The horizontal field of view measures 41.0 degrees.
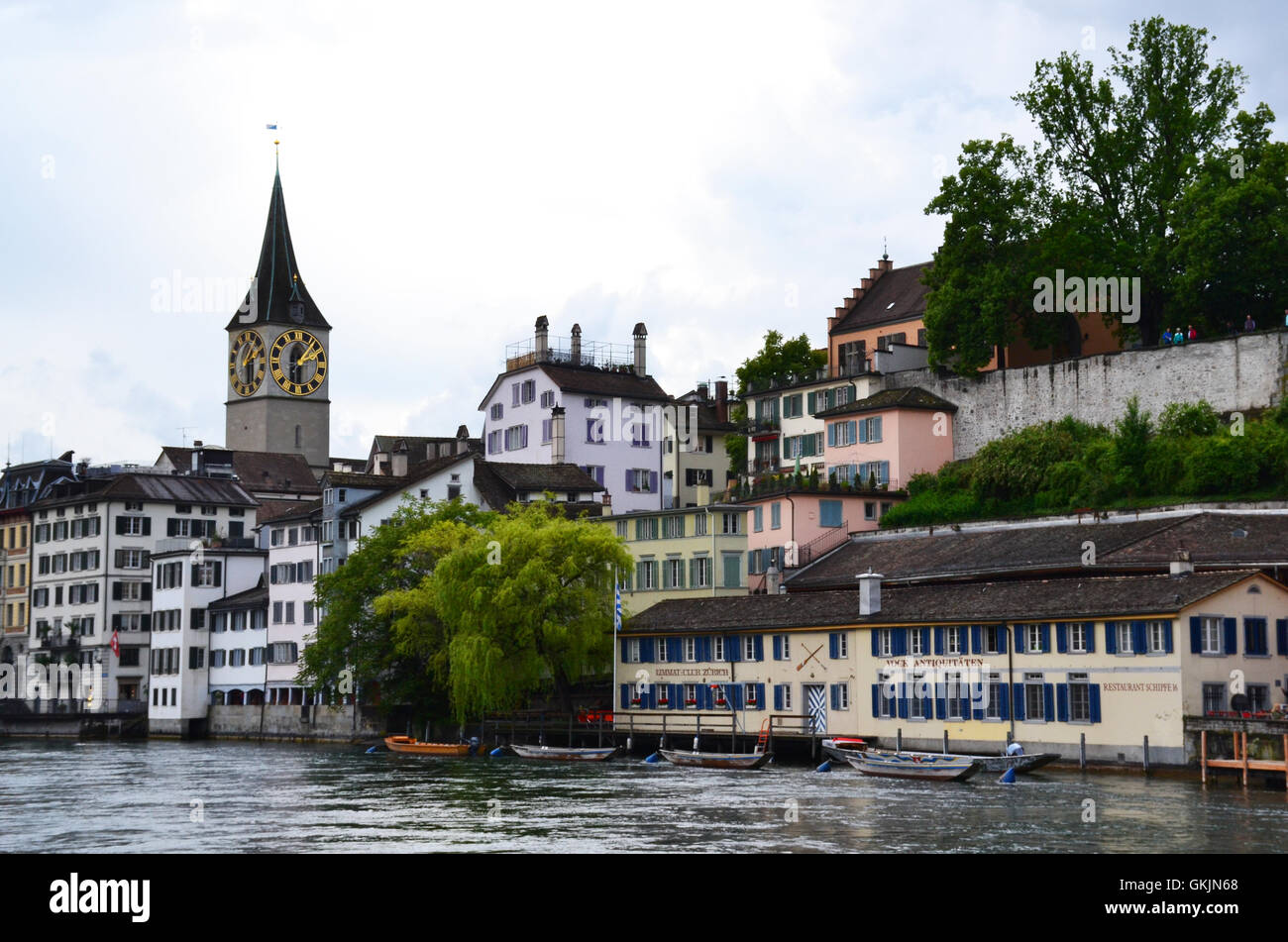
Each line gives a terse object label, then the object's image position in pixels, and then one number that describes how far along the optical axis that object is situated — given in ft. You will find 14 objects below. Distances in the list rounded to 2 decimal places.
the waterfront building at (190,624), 374.84
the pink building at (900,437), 299.38
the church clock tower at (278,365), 569.64
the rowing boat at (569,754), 236.22
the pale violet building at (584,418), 371.15
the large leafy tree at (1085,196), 285.84
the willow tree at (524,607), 261.65
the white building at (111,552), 411.75
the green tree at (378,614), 294.25
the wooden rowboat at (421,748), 261.85
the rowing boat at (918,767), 182.91
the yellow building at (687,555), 289.94
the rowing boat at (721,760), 214.28
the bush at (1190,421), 252.42
